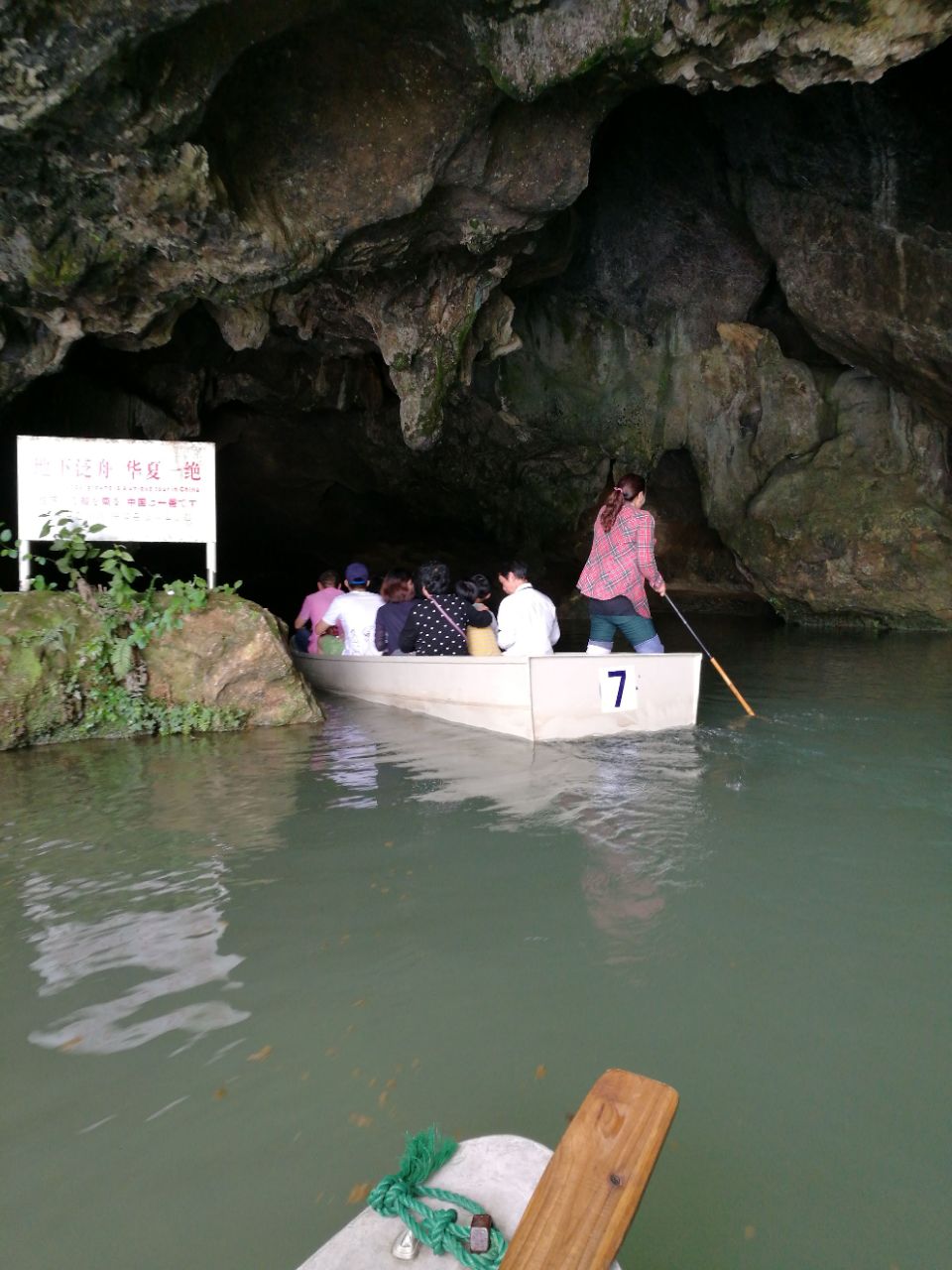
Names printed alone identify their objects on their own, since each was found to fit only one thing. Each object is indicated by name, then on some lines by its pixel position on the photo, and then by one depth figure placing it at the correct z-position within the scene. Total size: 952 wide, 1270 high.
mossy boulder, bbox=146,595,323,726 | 6.95
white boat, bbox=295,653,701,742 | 6.16
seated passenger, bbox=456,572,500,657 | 7.34
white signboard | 7.10
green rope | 1.30
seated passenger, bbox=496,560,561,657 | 6.82
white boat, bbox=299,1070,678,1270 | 1.23
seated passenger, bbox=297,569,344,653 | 9.36
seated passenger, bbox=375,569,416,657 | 7.71
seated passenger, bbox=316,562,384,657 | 8.30
